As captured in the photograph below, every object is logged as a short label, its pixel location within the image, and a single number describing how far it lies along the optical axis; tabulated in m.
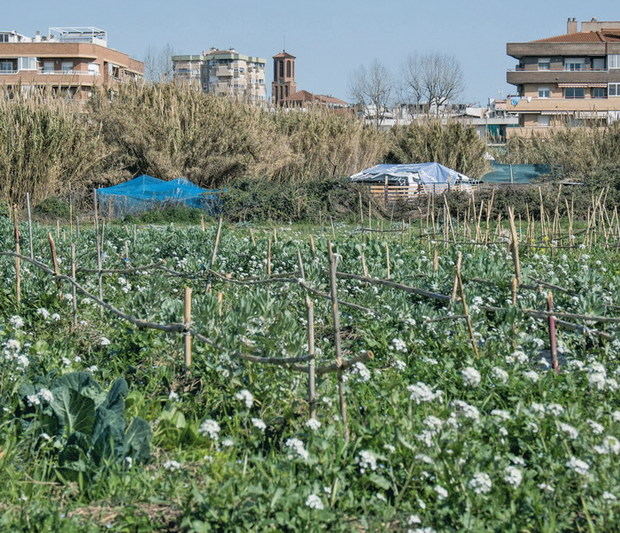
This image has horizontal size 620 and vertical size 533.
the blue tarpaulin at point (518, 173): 55.95
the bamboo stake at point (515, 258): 14.86
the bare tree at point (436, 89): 144.78
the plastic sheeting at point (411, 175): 46.40
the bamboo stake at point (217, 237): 15.37
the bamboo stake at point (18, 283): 14.23
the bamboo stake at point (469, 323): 11.07
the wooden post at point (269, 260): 16.48
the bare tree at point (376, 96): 140.44
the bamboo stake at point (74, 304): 12.52
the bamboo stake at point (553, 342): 10.35
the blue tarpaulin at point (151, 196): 39.02
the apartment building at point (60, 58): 120.58
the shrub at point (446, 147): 55.95
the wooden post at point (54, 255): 13.95
